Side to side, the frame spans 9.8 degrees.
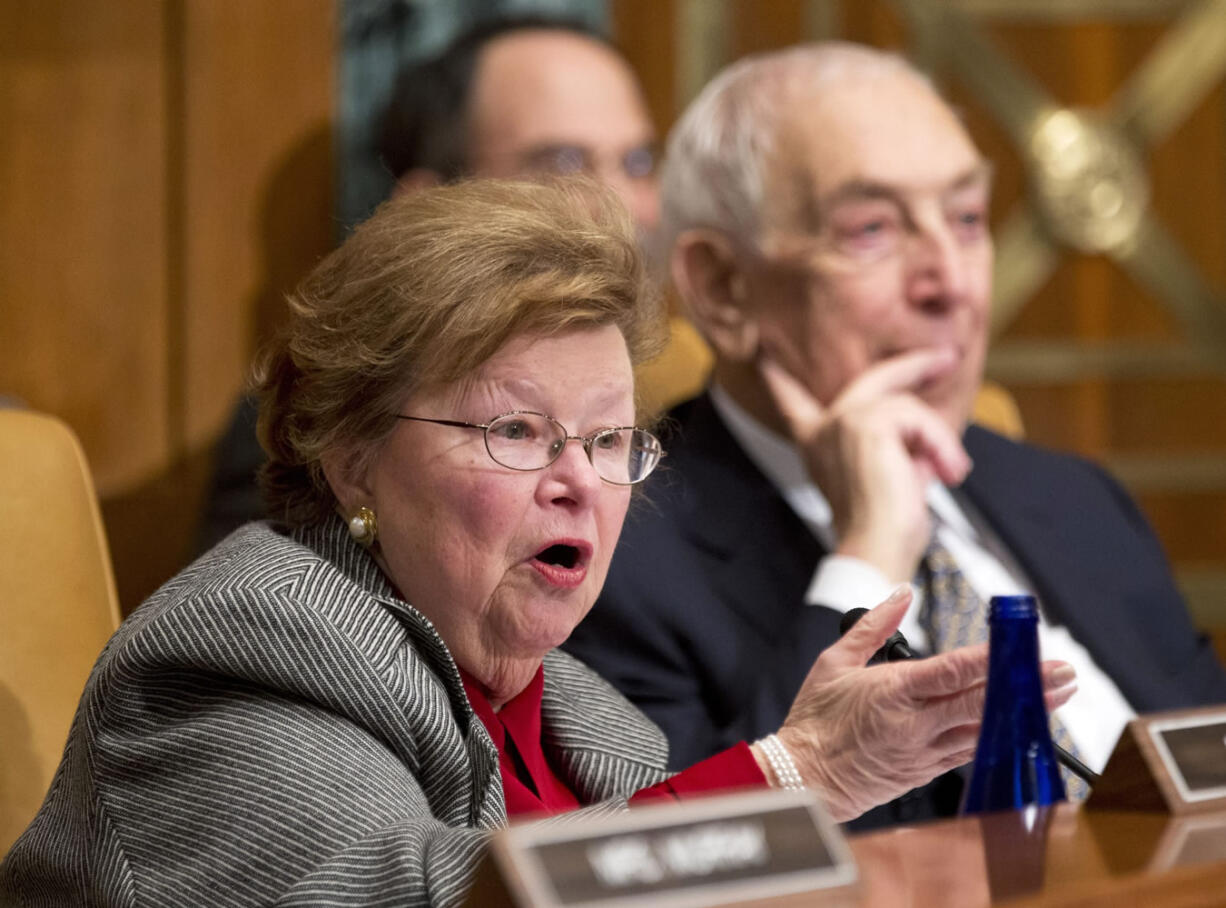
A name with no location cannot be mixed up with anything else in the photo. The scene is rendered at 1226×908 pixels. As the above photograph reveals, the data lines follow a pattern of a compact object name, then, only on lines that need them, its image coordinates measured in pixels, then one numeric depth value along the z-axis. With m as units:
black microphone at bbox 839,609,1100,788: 4.30
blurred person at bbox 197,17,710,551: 6.29
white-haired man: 4.79
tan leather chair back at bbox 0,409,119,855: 4.51
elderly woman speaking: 4.18
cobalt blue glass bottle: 4.14
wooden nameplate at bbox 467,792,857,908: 3.90
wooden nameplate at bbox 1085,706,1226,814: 4.12
